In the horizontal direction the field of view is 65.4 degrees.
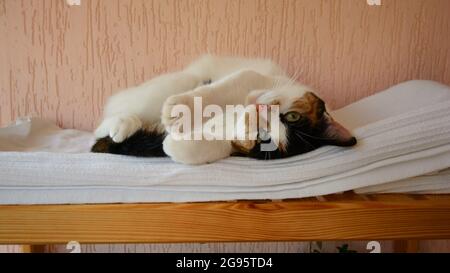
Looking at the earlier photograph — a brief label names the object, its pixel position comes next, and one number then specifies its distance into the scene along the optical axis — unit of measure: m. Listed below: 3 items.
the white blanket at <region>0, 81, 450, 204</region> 0.65
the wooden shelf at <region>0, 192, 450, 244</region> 0.63
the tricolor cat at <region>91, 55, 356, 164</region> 0.67
